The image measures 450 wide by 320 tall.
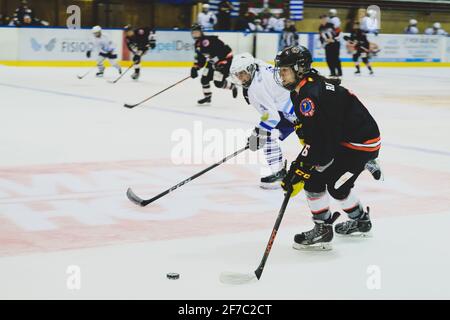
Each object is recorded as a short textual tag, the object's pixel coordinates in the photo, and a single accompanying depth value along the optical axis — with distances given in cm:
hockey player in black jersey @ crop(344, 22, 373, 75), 1959
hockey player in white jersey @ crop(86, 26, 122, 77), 1658
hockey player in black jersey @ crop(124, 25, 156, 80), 1614
